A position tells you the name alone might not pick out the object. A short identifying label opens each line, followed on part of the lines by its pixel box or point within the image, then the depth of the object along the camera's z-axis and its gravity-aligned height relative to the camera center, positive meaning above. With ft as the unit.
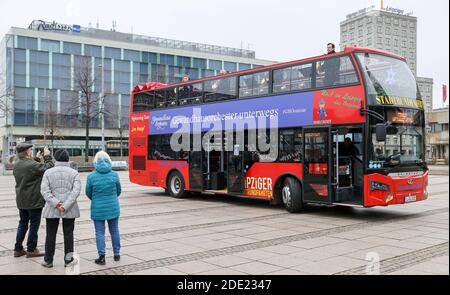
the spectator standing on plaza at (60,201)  22.34 -2.25
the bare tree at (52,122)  156.13 +10.54
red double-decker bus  37.52 +1.77
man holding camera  24.36 -2.12
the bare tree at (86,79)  128.36 +19.98
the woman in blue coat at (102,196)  23.13 -2.11
